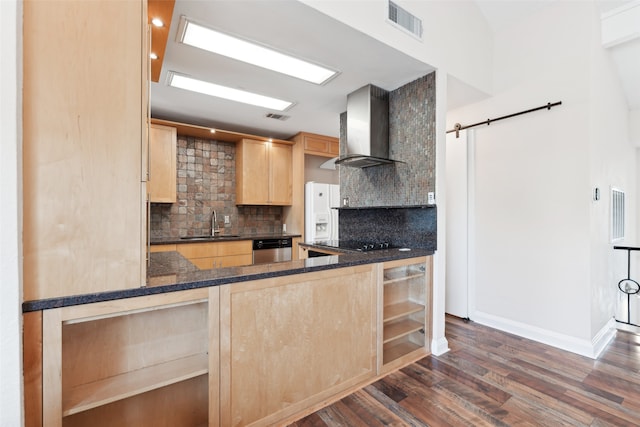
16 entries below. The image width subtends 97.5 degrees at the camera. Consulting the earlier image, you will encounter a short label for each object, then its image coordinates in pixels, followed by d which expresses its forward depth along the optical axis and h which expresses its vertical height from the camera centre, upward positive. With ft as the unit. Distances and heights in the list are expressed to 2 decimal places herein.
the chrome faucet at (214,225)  14.29 -0.57
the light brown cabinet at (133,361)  3.49 -2.25
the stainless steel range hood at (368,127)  9.18 +2.92
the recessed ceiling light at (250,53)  6.61 +4.25
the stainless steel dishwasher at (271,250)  13.70 -1.83
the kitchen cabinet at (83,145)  3.32 +0.87
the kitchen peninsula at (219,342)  3.84 -2.21
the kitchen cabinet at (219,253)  11.96 -1.74
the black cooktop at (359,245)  8.95 -1.11
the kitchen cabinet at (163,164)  12.12 +2.21
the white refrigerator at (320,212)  14.97 +0.08
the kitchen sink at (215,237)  12.70 -1.10
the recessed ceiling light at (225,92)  9.02 +4.29
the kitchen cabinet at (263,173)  14.46 +2.17
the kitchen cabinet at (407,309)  7.41 -2.66
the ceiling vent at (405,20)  6.96 +4.98
